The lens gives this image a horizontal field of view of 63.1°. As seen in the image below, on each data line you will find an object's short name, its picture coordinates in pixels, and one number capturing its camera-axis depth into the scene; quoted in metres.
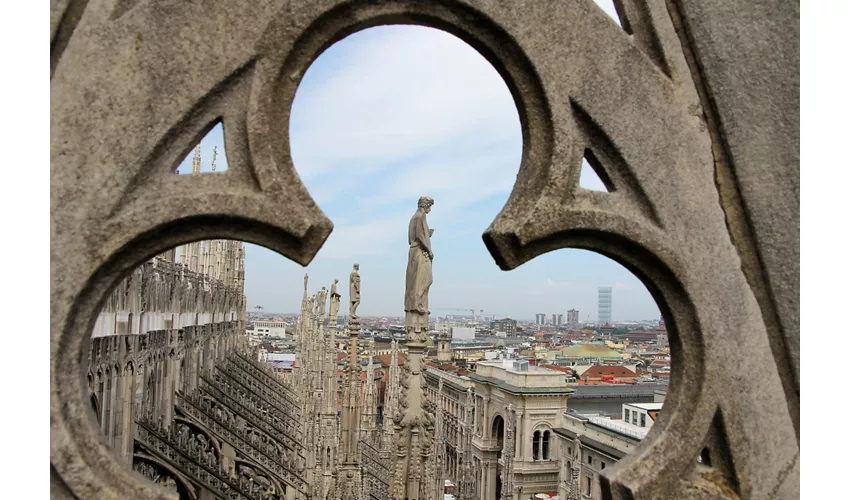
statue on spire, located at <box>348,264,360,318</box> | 15.69
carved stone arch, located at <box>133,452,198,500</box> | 9.71
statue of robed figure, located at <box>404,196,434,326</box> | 7.92
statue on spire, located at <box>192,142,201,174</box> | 22.08
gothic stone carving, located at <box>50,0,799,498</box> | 2.30
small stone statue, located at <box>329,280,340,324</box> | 21.21
